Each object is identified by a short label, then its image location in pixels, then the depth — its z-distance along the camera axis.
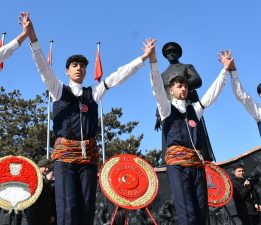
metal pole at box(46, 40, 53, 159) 17.25
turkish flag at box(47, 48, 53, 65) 17.23
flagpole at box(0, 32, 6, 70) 14.31
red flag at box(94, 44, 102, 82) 16.91
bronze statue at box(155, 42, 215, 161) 5.50
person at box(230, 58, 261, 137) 4.36
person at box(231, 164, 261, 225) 6.30
